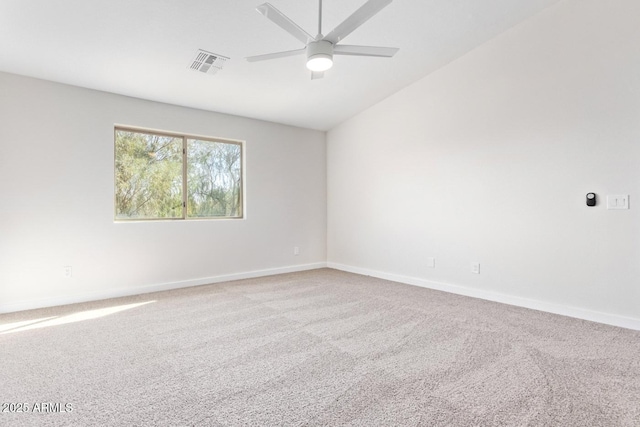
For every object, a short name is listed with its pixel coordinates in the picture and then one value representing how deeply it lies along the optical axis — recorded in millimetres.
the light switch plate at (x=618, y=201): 2992
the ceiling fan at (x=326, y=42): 2146
